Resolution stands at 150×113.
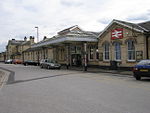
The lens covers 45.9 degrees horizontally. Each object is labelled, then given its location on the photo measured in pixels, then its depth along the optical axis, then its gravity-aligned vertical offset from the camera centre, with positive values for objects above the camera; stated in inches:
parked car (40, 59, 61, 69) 1018.9 -28.9
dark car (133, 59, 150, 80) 473.4 -29.0
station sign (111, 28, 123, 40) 854.0 +125.3
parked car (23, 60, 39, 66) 1628.7 -35.9
